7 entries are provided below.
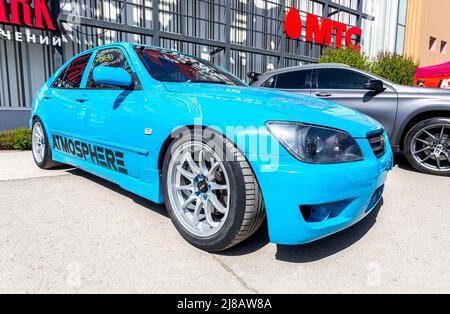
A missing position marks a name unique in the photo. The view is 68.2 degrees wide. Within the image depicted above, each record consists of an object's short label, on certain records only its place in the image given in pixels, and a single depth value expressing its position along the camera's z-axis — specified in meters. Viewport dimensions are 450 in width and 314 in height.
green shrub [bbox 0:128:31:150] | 6.34
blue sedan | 1.87
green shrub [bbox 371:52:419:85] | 11.88
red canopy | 9.79
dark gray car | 4.41
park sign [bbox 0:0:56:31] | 6.89
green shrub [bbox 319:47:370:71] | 10.74
